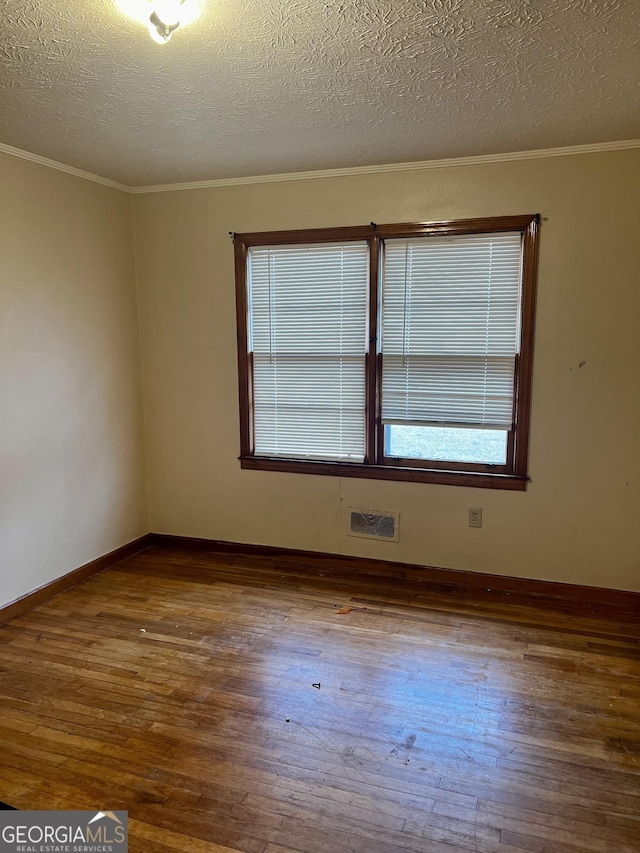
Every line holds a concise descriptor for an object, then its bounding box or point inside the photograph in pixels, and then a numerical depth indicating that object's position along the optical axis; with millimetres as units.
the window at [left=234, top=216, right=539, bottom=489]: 3312
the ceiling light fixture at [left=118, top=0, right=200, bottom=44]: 1638
